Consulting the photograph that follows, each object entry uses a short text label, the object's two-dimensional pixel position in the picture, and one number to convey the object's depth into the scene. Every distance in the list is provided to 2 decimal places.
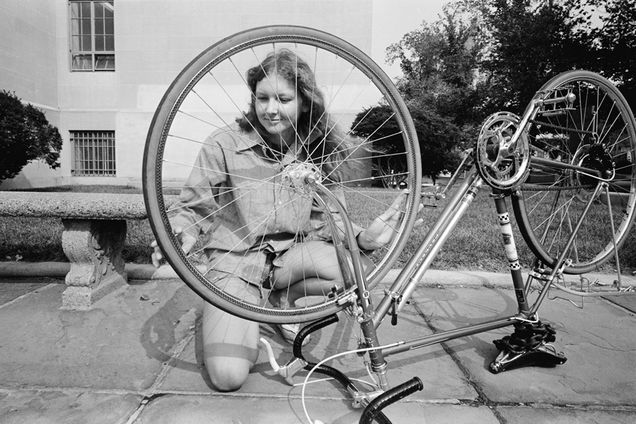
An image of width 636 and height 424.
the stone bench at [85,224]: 2.55
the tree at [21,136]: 9.16
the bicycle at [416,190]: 1.38
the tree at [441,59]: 23.05
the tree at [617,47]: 10.59
